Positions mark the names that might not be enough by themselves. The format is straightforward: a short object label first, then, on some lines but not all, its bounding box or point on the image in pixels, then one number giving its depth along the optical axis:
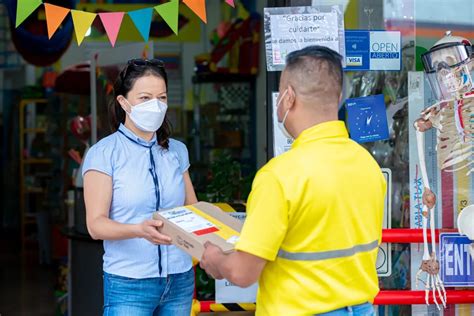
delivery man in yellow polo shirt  1.87
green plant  4.71
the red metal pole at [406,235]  3.29
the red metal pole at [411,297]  3.30
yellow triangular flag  3.24
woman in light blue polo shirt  2.54
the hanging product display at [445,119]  3.09
